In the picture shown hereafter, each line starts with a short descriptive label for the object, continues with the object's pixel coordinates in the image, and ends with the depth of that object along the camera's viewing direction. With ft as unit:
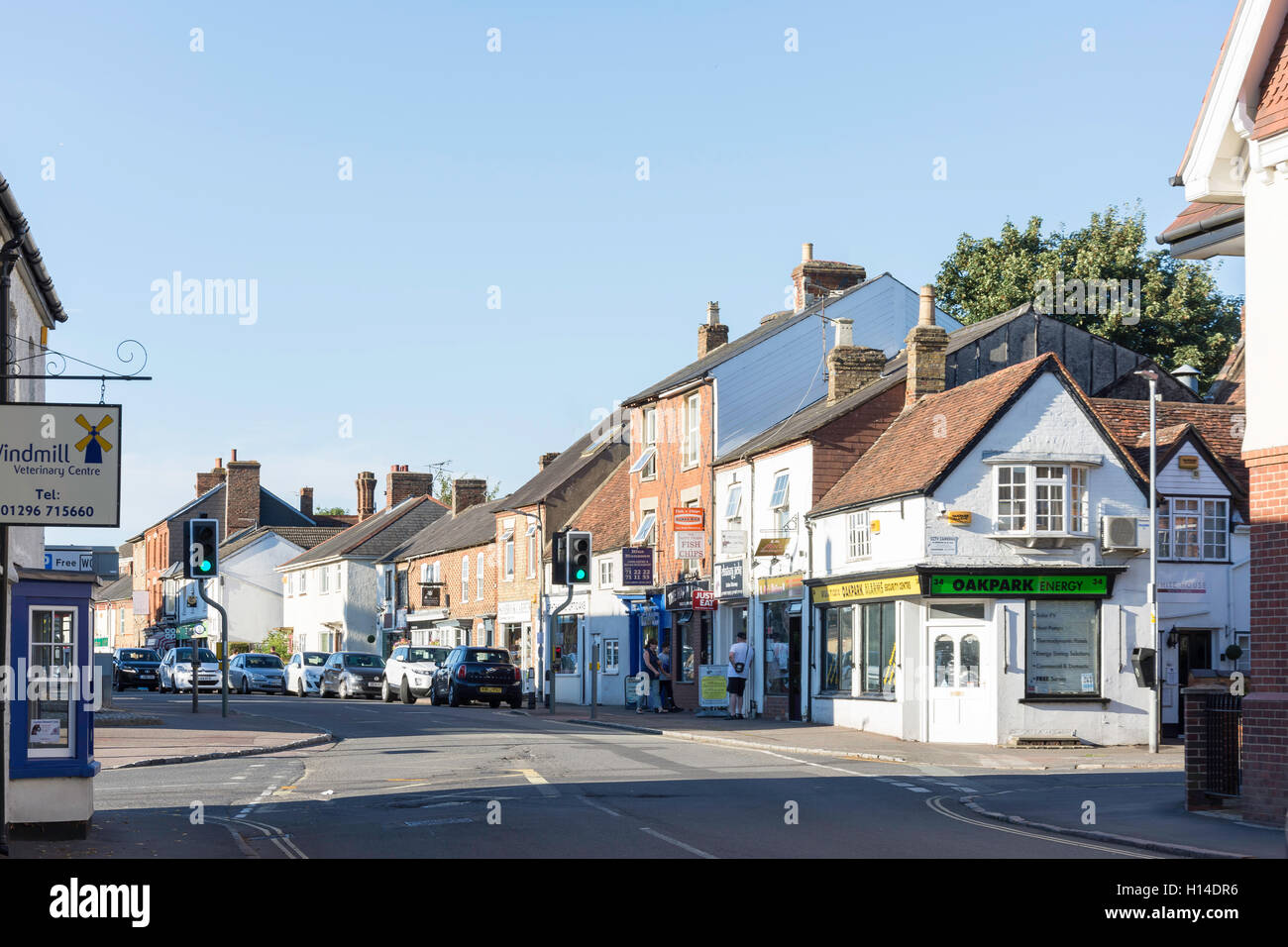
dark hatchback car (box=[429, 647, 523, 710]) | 141.90
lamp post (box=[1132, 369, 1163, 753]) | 88.79
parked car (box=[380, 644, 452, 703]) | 155.84
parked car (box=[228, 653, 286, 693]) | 186.80
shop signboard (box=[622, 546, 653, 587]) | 139.44
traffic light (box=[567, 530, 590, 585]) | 106.83
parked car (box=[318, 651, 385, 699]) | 169.17
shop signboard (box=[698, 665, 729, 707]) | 122.42
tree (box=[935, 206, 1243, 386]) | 170.40
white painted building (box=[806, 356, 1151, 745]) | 95.04
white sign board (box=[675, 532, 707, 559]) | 130.82
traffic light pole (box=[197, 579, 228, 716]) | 100.76
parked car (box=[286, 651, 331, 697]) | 180.04
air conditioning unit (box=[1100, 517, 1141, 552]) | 95.61
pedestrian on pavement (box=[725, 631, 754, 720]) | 113.80
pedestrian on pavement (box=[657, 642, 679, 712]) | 130.72
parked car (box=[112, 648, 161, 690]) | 204.74
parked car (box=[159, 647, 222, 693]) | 183.83
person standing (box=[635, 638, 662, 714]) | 128.26
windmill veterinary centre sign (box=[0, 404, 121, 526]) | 42.39
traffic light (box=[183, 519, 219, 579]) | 94.99
